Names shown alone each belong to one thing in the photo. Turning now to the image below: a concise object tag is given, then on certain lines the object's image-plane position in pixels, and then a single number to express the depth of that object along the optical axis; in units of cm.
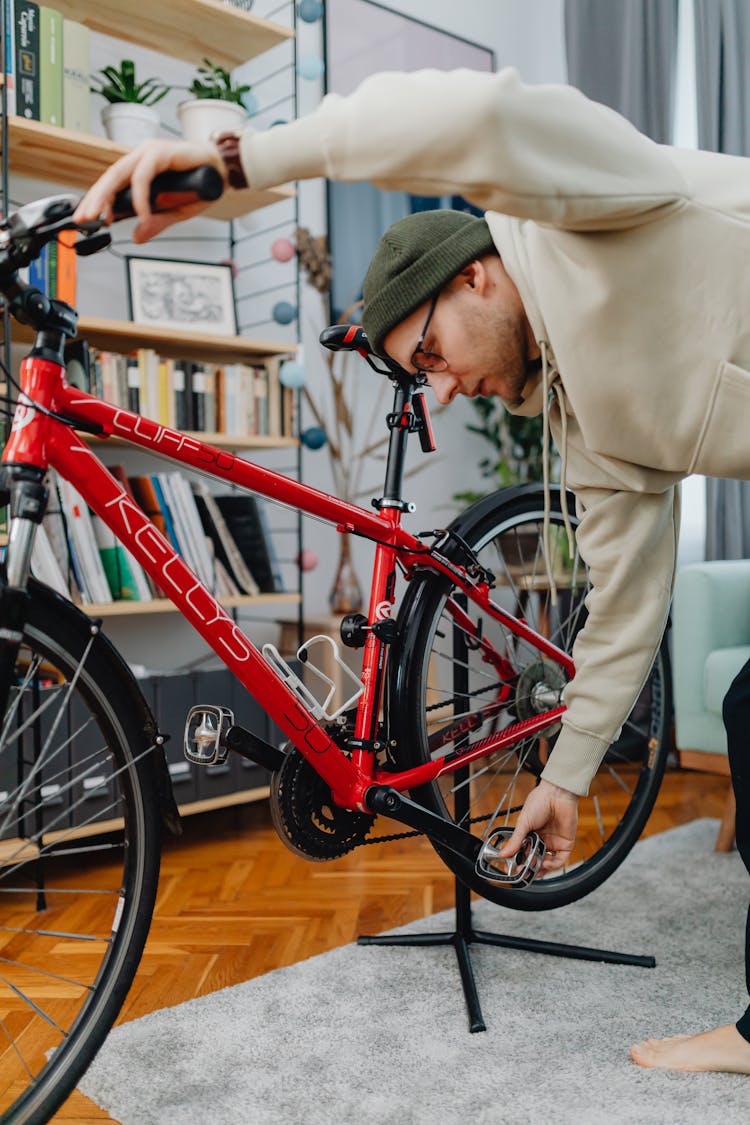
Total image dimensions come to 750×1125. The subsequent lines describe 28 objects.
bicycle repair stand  147
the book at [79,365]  188
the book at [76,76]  195
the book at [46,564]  188
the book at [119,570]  205
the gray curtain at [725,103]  287
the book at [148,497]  211
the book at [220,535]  221
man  67
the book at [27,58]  187
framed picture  221
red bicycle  97
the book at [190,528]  215
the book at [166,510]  212
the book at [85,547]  196
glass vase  271
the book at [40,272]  189
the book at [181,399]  215
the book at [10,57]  185
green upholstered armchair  199
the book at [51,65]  191
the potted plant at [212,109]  216
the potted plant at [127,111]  209
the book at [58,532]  194
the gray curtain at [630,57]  302
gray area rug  111
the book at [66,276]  193
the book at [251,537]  229
